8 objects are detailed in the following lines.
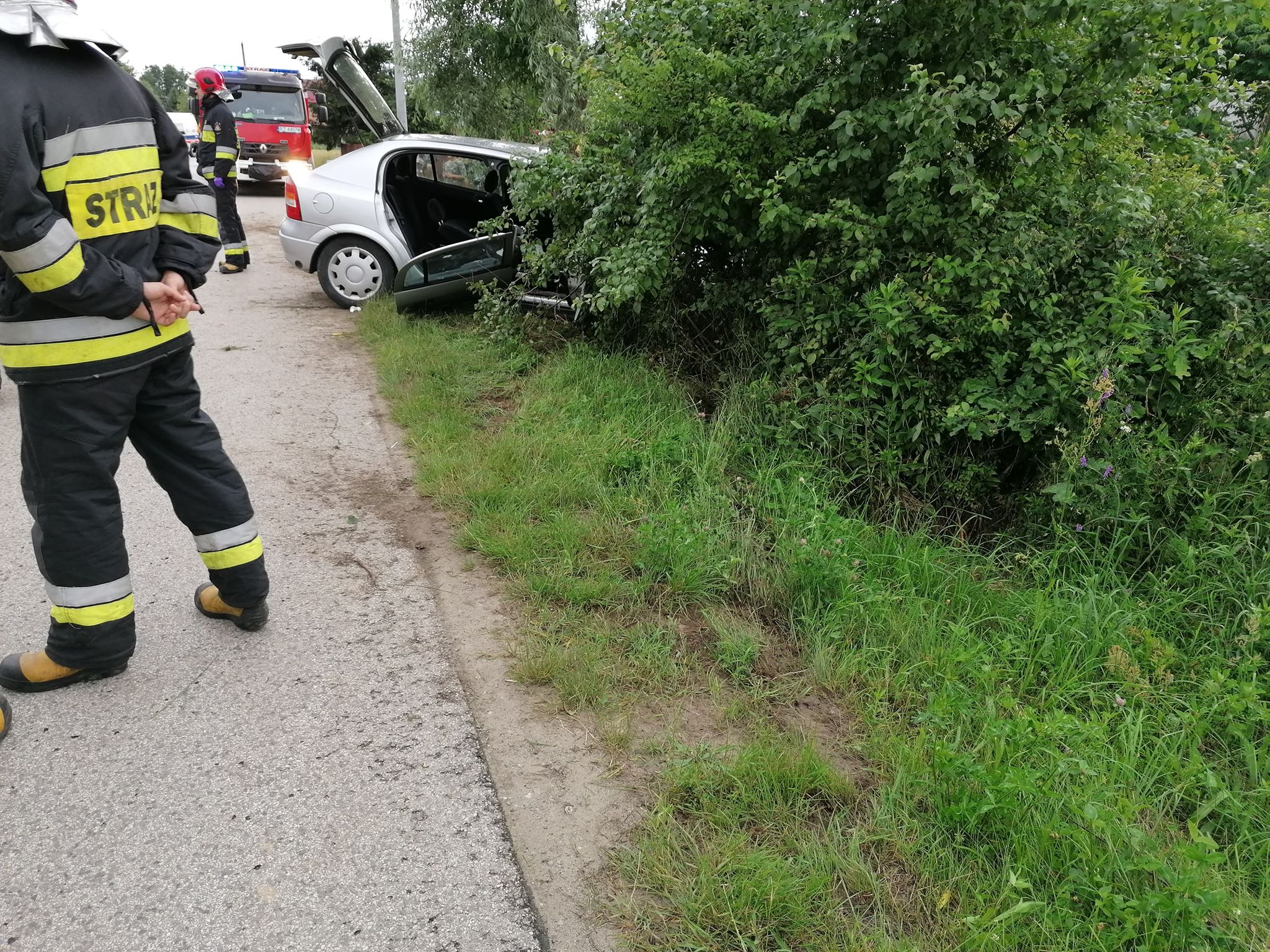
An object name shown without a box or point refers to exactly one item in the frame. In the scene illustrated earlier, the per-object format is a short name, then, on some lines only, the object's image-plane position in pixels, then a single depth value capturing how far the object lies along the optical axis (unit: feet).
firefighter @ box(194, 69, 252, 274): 30.48
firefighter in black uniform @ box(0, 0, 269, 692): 7.70
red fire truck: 61.00
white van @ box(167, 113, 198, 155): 70.88
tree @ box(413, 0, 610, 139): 38.37
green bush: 12.46
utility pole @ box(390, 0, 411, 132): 46.42
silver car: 25.18
